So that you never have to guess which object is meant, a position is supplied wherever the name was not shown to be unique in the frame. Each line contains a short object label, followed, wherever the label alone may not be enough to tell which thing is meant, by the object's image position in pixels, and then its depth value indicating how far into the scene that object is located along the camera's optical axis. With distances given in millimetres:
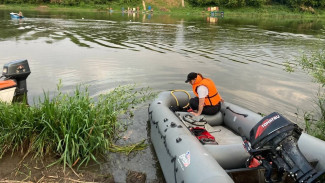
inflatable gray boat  2811
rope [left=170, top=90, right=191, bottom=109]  5720
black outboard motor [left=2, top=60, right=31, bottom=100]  5941
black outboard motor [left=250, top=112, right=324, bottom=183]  2600
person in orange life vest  4875
